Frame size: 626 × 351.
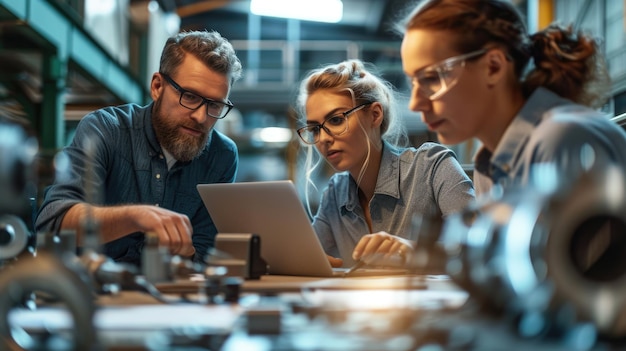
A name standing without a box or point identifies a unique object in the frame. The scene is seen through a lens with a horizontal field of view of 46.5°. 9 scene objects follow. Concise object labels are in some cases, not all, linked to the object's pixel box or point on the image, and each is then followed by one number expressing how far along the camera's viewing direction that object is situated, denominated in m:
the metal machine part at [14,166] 0.86
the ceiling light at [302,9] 12.51
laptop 1.72
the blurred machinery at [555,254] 0.83
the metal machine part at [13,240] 1.24
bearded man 2.54
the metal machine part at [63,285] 0.75
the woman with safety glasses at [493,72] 1.41
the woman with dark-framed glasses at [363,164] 2.50
